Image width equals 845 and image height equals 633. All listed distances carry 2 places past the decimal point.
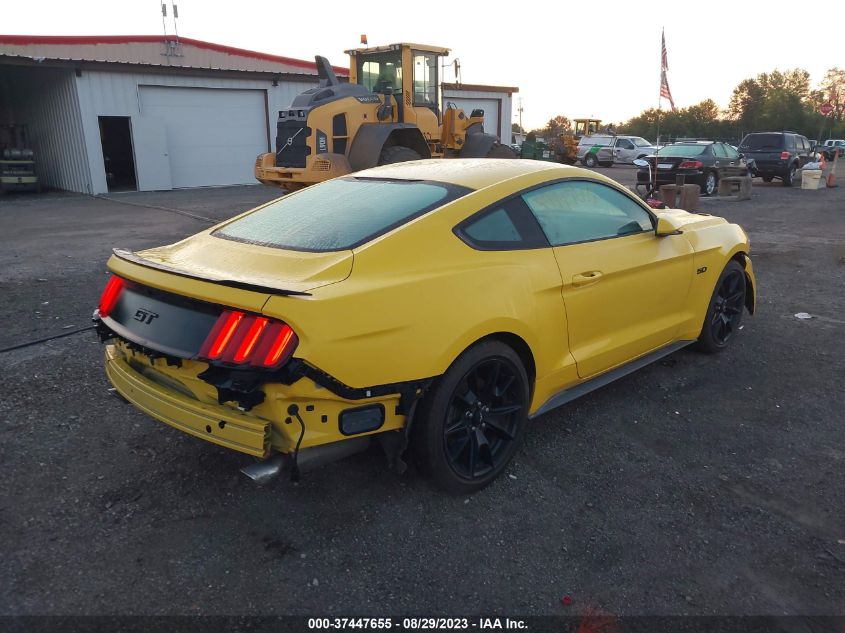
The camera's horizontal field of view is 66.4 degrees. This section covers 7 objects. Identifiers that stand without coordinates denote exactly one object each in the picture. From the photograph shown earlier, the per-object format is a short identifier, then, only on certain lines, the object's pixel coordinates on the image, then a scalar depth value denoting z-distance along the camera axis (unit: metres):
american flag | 15.70
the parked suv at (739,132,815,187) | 20.52
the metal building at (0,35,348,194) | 18.86
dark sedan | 17.12
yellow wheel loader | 12.34
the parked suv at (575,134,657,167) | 31.42
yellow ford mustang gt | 2.49
